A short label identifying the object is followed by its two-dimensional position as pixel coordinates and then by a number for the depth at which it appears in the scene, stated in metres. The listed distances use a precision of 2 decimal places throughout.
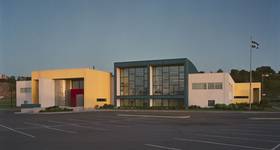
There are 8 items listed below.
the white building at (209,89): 50.38
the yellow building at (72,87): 55.97
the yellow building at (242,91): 69.88
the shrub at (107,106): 55.53
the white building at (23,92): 62.86
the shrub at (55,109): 45.04
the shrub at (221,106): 46.46
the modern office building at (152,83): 53.63
